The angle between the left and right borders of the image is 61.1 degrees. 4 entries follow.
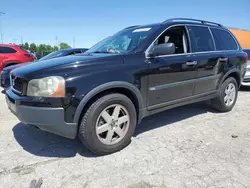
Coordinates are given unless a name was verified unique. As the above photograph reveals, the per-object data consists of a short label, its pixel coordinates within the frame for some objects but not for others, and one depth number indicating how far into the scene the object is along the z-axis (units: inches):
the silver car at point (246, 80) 276.7
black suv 93.4
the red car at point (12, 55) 339.0
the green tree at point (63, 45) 3793.1
